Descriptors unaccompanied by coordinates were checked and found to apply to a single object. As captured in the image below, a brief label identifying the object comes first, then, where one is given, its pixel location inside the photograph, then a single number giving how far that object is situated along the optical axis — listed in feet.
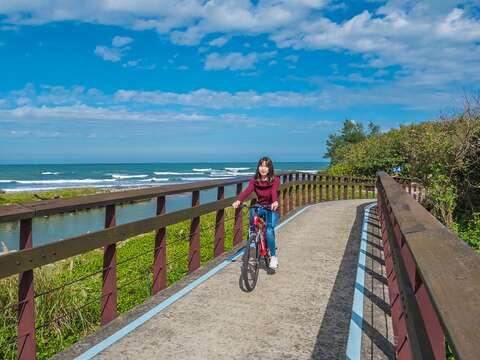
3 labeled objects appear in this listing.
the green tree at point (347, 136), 281.13
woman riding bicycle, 23.72
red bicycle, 20.76
